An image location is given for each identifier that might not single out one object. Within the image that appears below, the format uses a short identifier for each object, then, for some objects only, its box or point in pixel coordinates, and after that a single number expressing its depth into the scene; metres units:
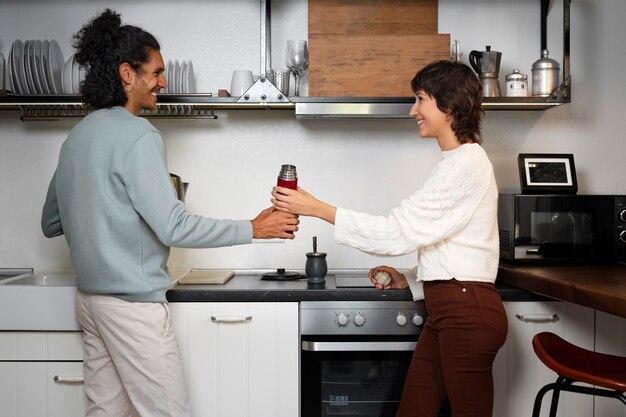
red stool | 1.91
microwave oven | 2.66
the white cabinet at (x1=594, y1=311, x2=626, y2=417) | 2.49
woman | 1.98
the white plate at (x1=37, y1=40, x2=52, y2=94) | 2.81
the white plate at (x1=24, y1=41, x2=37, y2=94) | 2.79
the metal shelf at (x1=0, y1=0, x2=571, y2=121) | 2.66
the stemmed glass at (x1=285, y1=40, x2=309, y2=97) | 2.76
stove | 2.42
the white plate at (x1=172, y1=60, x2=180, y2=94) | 2.84
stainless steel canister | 2.77
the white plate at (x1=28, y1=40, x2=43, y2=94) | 2.80
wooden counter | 1.85
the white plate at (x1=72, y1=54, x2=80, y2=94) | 2.77
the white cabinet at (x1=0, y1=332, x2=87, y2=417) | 2.46
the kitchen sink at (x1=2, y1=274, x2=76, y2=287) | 2.87
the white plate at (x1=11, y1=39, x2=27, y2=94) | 2.80
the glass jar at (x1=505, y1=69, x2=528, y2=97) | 2.78
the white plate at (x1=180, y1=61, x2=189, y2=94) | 2.85
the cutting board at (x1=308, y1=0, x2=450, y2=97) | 2.75
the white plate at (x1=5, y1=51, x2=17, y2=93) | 2.82
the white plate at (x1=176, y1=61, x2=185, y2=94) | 2.84
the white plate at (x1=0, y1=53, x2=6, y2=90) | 2.88
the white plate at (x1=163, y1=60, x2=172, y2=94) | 2.85
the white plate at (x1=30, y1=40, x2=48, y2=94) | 2.80
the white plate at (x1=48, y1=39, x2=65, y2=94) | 2.84
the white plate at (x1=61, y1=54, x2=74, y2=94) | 2.78
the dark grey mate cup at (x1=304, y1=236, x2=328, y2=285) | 2.64
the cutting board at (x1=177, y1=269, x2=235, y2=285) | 2.62
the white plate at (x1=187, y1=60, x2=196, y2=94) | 2.86
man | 1.94
